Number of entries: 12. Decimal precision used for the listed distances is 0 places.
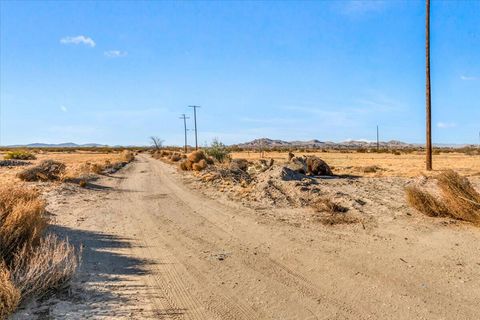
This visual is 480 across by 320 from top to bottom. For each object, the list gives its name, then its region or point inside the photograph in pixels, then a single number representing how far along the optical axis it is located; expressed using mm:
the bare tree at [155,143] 119688
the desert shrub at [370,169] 27273
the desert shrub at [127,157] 54650
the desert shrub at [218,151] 34816
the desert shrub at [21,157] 55094
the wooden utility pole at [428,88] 25312
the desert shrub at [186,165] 31641
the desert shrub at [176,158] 48575
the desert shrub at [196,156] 32597
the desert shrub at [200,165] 28750
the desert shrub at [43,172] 21172
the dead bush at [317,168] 23297
